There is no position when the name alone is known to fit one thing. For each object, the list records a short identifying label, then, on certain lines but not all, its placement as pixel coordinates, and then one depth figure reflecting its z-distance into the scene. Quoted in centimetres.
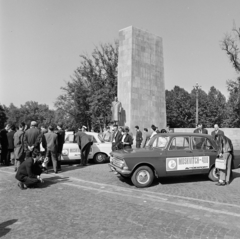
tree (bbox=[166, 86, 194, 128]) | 4953
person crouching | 718
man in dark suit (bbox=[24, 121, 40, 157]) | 905
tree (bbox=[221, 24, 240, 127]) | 3259
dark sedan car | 745
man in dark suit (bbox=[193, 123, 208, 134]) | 1157
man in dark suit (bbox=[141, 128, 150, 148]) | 1171
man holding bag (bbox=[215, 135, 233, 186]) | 775
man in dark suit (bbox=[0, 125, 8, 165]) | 1167
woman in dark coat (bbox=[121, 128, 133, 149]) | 1038
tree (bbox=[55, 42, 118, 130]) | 3425
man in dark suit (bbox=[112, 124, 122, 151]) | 1073
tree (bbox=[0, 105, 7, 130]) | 6988
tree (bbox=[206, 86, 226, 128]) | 4884
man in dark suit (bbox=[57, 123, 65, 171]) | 1030
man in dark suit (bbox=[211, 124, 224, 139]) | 933
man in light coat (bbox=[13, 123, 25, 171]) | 933
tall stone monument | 2283
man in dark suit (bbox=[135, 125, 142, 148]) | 1320
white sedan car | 1195
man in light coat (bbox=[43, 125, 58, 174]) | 953
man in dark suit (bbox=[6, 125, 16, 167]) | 1170
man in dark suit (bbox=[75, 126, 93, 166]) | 1127
